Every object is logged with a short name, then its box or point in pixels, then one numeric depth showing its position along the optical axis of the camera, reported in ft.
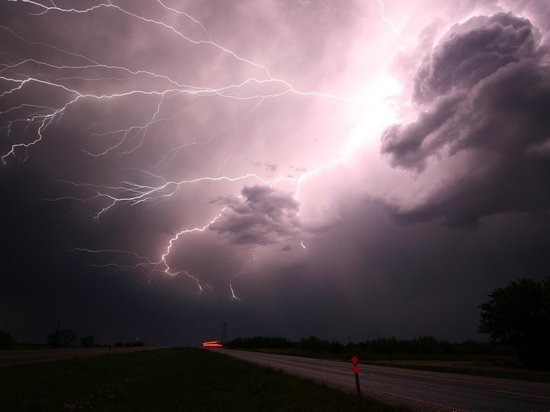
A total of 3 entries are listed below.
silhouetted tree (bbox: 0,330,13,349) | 191.62
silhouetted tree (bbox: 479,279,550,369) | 96.32
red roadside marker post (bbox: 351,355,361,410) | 33.04
